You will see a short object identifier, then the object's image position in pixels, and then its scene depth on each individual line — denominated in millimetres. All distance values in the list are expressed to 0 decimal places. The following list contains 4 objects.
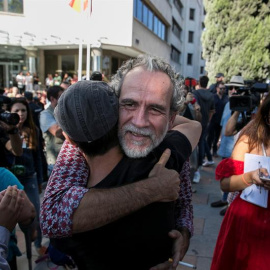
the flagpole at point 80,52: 7324
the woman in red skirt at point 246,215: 1938
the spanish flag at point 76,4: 7833
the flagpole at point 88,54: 6866
